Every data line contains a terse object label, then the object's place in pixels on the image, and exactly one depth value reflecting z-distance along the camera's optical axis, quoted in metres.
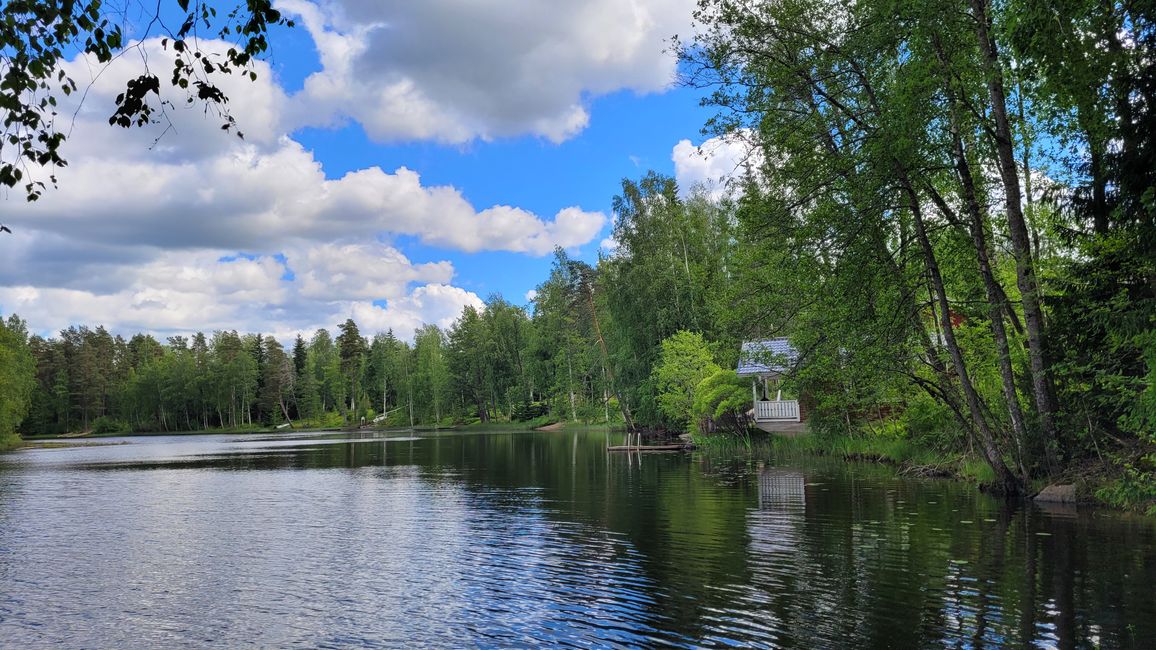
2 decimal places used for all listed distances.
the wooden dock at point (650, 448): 38.54
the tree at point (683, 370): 38.34
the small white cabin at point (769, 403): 37.22
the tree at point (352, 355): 114.62
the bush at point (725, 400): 34.62
